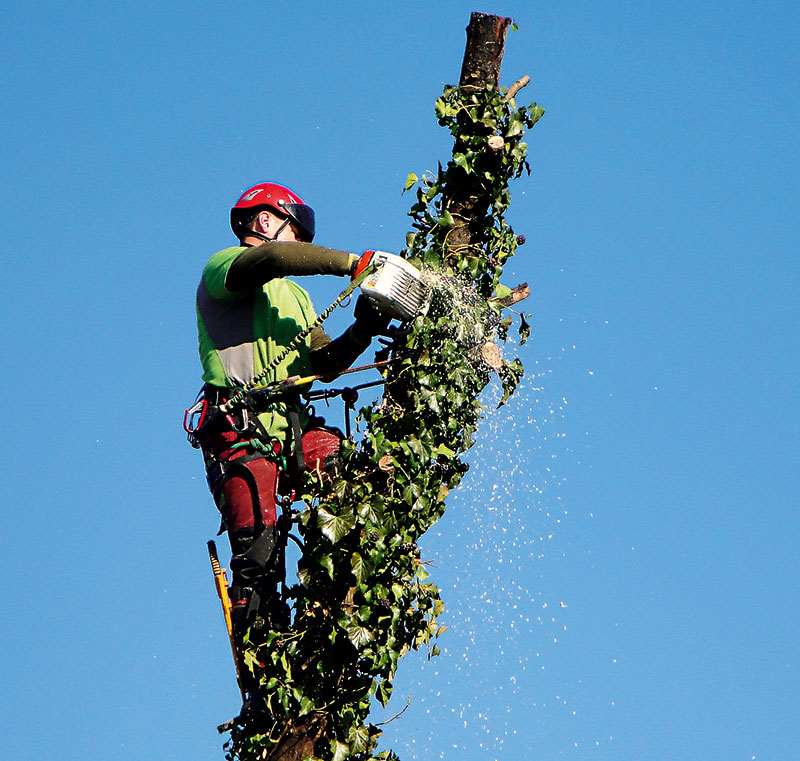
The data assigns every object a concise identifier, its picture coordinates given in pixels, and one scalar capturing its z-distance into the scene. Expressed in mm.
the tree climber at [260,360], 17531
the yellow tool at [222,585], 17406
